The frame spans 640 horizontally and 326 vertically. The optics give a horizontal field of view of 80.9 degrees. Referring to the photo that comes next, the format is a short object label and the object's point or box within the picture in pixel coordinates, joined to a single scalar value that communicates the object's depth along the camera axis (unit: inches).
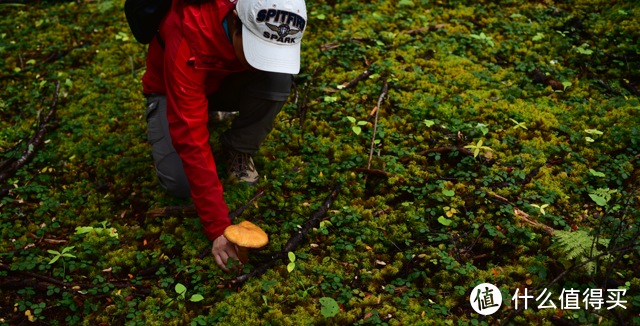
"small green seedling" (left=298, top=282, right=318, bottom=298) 115.3
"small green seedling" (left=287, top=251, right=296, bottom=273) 121.2
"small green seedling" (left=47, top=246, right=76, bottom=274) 124.1
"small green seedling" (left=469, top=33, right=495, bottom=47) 227.5
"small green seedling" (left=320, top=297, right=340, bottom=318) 108.4
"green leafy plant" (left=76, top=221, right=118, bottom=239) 138.6
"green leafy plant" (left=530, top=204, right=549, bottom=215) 133.9
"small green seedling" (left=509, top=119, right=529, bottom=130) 168.8
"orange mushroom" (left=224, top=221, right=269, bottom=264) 107.9
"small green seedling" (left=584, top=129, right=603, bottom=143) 162.7
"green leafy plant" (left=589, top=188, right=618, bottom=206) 132.5
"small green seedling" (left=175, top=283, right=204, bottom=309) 114.0
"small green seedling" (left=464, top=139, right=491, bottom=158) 150.5
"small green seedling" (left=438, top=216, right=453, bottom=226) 131.6
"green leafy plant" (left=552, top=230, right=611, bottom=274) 109.6
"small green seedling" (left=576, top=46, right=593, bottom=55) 210.6
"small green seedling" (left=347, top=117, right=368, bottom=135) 168.9
